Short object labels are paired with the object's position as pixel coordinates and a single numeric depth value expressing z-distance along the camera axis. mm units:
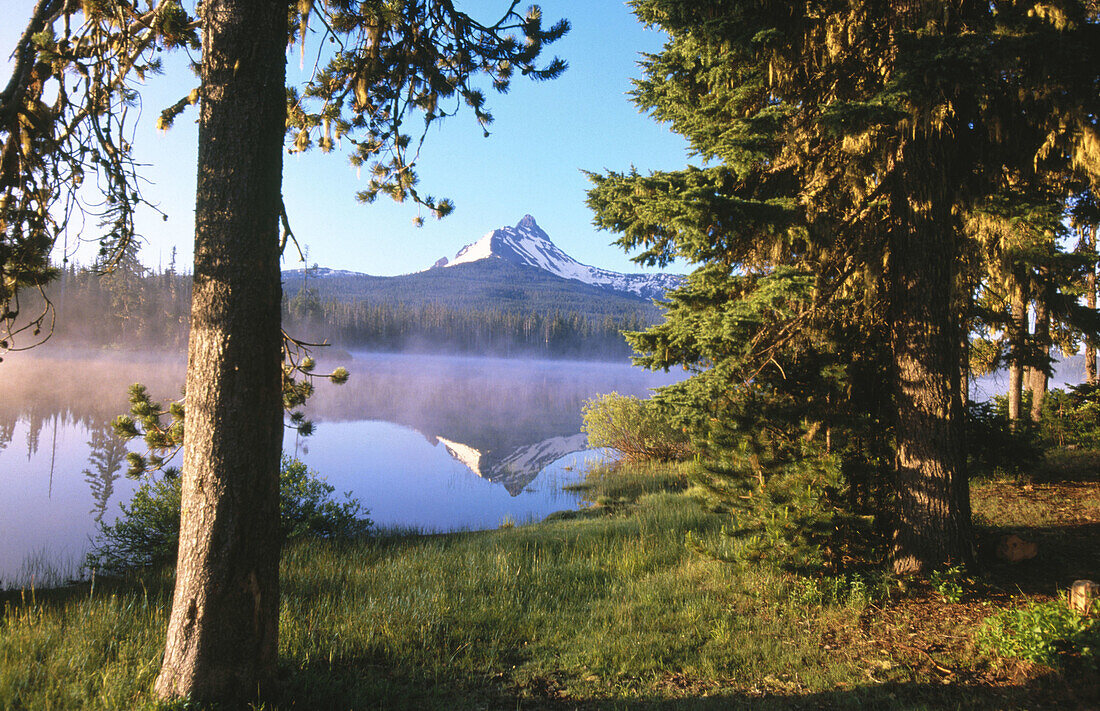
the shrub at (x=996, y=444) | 6742
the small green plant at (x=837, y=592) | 4883
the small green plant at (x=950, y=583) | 4680
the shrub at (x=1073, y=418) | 11609
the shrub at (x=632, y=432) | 16641
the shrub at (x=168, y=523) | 7660
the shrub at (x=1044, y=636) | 3588
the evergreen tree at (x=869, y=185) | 4664
